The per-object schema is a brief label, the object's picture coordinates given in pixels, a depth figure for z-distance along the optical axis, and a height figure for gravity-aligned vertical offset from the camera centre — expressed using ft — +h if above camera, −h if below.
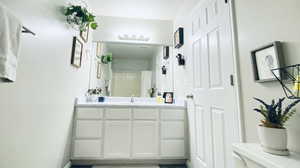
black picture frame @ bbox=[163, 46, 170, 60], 9.09 +2.70
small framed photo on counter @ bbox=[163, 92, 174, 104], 7.98 -0.10
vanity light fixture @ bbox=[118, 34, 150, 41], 8.87 +3.53
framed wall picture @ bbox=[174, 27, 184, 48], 7.44 +2.97
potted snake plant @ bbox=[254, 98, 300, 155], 2.02 -0.51
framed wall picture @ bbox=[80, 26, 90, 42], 6.90 +2.95
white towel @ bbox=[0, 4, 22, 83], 2.37 +0.88
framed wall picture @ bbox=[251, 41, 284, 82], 2.49 +0.65
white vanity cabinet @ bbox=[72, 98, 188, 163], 6.42 -1.68
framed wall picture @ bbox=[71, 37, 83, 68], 6.05 +1.86
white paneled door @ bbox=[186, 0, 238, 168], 3.90 +0.24
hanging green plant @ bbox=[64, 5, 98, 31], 5.27 +2.99
